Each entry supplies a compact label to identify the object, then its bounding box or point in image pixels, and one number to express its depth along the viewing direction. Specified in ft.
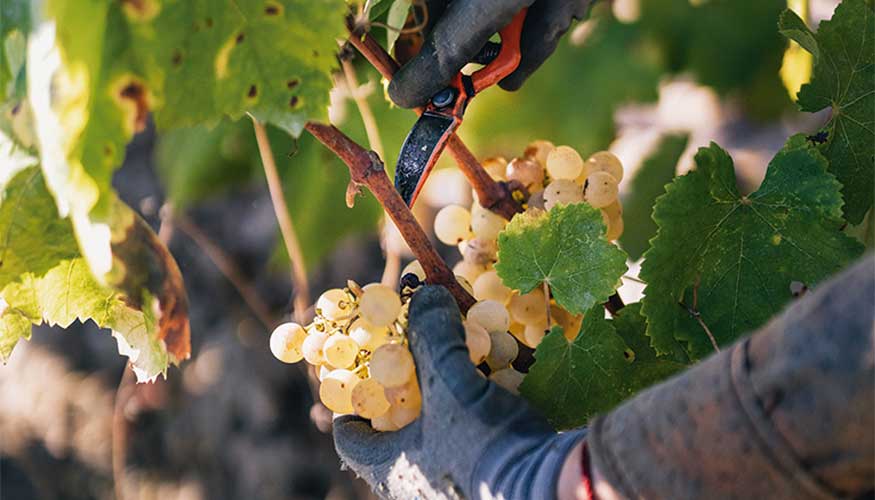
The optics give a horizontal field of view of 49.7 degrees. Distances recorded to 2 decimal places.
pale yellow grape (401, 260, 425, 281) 2.75
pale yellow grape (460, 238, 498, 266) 2.95
